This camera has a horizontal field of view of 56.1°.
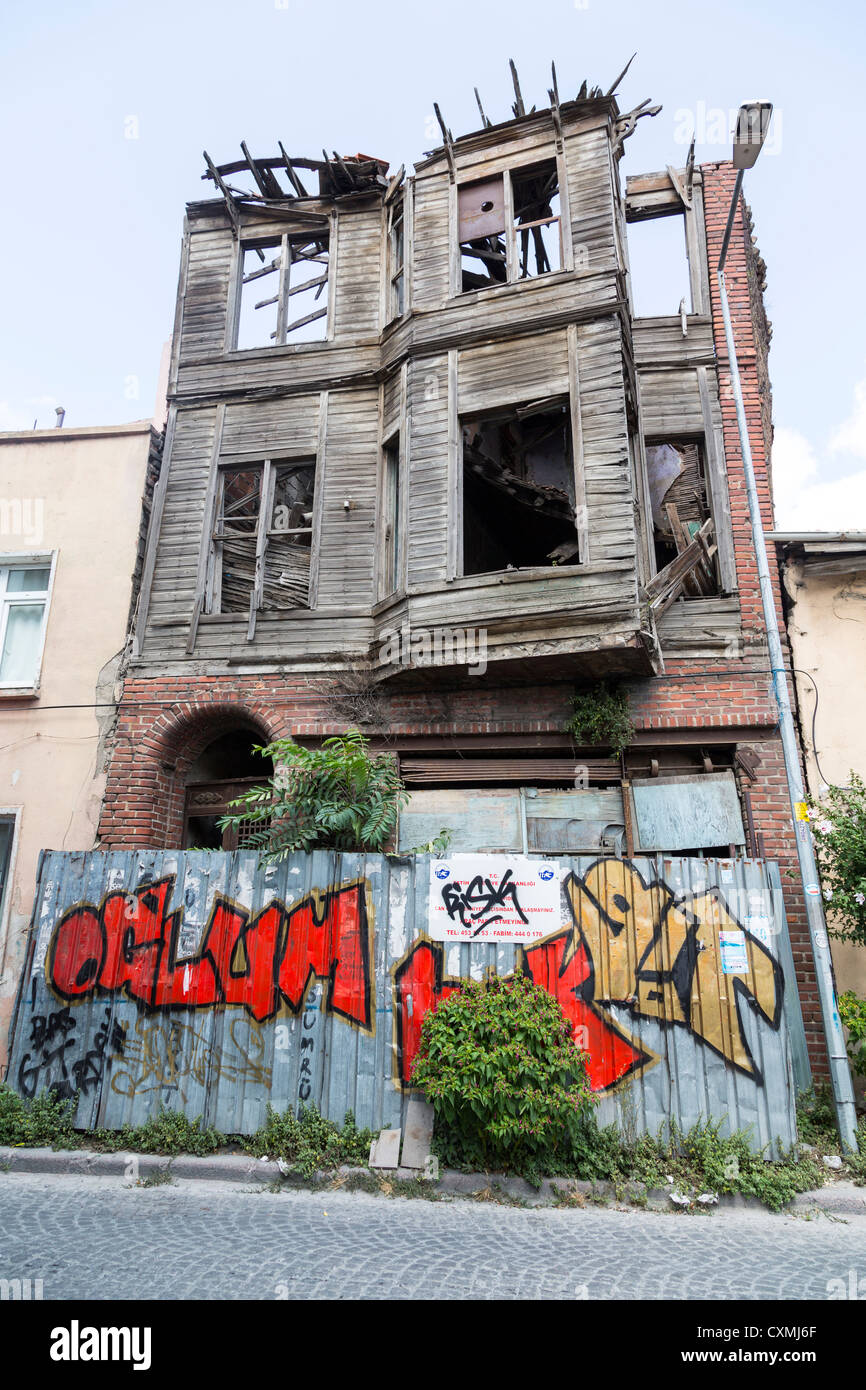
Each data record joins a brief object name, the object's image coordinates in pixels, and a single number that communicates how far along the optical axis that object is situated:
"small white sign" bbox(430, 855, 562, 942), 6.65
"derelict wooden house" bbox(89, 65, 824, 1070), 8.86
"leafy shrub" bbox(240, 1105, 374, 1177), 6.03
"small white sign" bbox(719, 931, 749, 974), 6.38
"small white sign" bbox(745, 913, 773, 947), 6.43
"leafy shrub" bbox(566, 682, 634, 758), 8.81
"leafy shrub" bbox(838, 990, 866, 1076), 6.72
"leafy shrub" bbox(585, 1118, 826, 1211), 5.61
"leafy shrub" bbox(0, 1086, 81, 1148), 6.54
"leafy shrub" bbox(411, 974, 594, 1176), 5.64
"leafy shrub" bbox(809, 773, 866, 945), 7.03
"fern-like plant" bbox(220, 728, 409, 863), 7.95
